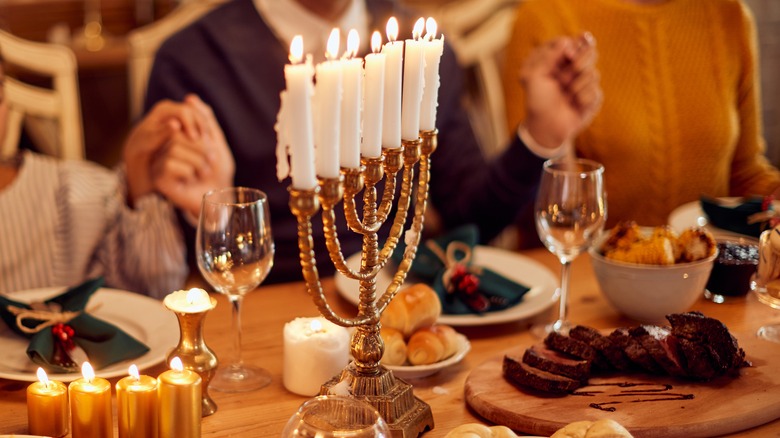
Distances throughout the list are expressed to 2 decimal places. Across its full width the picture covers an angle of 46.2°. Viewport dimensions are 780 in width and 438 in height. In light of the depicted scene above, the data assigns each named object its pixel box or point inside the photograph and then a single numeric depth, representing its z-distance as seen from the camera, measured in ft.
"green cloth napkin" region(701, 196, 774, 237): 5.61
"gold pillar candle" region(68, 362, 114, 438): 3.27
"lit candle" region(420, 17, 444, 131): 3.45
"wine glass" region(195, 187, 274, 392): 3.90
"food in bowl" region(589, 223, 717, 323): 4.55
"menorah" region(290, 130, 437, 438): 3.30
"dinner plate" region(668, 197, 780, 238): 5.81
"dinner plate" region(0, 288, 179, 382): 4.02
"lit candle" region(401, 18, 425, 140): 3.34
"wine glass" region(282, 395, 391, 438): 2.89
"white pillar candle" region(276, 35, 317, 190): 2.80
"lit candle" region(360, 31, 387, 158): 3.12
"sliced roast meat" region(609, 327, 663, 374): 3.94
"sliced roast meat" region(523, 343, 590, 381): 3.87
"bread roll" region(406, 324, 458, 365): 4.05
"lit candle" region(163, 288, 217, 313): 3.58
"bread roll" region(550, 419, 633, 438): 3.14
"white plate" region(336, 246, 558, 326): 4.67
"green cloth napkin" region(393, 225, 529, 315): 4.77
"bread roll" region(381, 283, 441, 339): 4.15
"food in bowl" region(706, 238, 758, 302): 5.00
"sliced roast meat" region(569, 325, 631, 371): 3.99
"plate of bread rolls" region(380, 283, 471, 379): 4.05
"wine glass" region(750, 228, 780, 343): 4.28
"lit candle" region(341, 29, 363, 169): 2.99
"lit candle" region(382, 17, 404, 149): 3.24
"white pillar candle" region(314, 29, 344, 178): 2.88
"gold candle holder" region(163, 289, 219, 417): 3.59
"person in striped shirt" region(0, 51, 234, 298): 5.72
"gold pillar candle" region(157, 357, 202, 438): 3.23
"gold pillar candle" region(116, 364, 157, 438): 3.25
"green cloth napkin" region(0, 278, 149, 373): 3.97
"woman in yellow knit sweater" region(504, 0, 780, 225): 7.61
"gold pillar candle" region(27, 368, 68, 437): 3.40
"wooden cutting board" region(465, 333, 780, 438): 3.59
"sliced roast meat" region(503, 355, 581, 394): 3.80
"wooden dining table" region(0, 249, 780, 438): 3.72
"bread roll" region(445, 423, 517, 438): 3.18
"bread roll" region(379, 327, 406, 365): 4.05
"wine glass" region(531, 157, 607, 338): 4.57
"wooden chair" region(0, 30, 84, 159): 7.88
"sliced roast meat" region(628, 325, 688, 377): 3.92
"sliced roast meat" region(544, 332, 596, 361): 3.95
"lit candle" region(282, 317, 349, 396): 3.92
